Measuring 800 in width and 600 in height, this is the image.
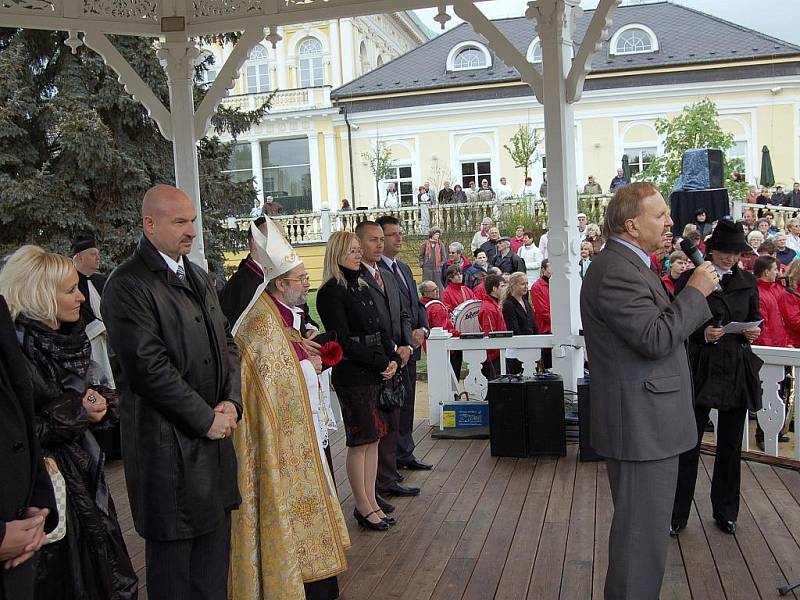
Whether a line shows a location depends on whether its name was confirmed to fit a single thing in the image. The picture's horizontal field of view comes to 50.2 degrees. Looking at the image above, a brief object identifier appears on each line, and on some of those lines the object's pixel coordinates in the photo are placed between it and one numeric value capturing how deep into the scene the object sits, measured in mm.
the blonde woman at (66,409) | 3068
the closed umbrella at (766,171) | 23047
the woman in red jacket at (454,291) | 10383
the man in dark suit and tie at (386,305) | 5320
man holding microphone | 3246
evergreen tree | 12219
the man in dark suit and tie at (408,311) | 6152
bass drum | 9125
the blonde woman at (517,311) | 8688
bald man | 3066
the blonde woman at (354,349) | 4949
